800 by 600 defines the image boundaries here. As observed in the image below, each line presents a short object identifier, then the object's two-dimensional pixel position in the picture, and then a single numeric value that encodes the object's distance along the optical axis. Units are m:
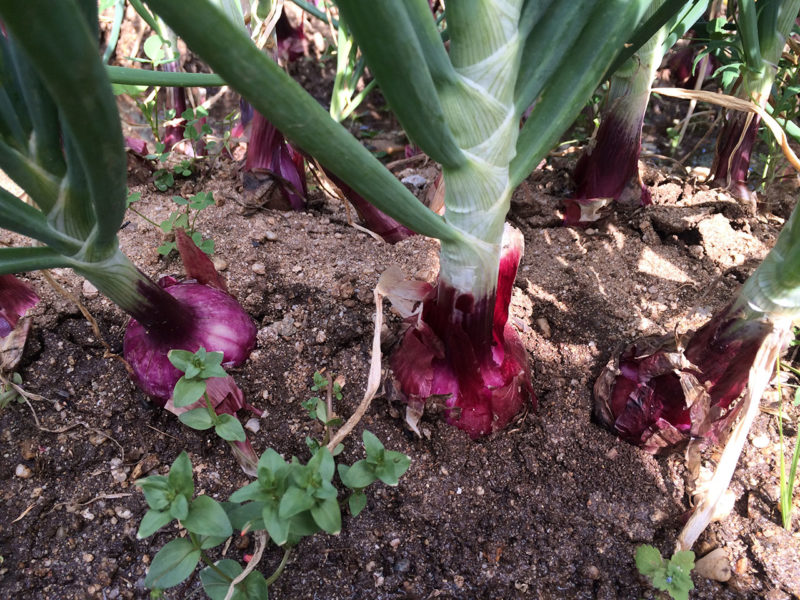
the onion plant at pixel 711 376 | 0.22
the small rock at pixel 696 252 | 0.38
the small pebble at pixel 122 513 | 0.26
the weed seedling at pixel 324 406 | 0.26
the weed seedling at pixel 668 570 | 0.23
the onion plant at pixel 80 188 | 0.13
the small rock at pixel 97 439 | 0.28
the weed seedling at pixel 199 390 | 0.22
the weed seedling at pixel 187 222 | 0.33
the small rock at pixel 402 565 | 0.25
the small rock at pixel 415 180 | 0.44
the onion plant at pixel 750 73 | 0.34
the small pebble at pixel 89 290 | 0.33
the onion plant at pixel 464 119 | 0.15
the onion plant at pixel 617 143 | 0.37
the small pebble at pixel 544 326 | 0.33
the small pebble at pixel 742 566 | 0.25
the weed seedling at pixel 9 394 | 0.28
